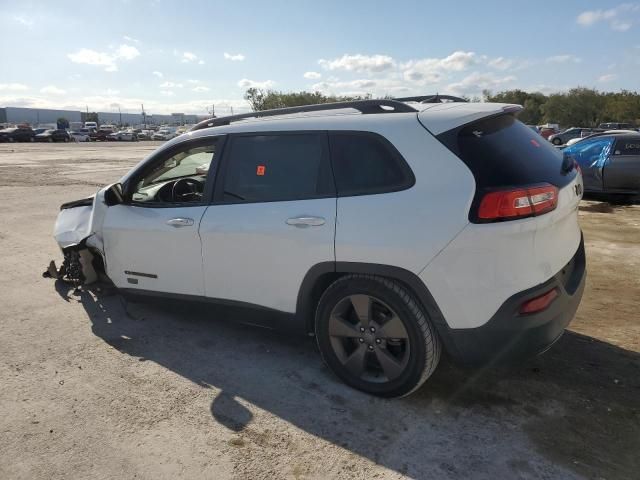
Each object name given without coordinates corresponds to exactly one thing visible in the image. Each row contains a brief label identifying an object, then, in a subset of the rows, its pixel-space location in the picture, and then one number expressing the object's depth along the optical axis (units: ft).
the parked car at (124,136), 211.00
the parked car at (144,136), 234.54
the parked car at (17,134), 161.75
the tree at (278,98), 216.33
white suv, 8.93
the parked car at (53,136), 174.81
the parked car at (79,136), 192.29
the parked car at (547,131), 111.47
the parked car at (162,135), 231.83
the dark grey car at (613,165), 34.06
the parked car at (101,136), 205.17
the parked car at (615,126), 134.84
